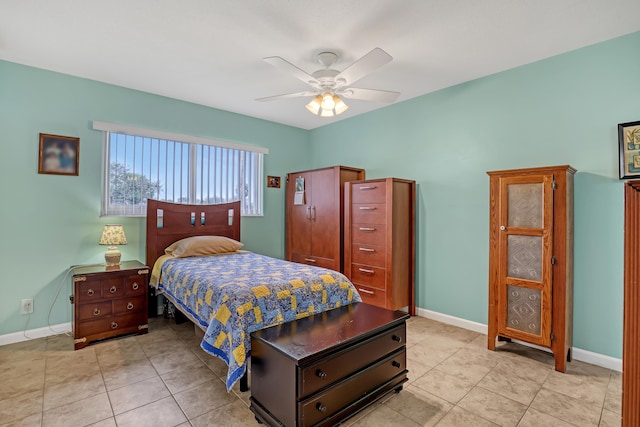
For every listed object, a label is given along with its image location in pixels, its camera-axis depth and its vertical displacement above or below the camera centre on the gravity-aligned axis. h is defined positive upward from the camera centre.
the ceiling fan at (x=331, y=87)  2.35 +1.07
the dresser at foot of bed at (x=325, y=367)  1.63 -0.87
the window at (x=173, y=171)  3.46 +0.53
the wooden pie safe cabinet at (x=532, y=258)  2.43 -0.33
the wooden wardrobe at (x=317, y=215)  4.09 +0.00
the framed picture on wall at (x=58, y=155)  3.05 +0.57
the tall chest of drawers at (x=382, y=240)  3.49 -0.29
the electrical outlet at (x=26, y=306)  2.97 -0.89
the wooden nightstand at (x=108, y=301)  2.77 -0.82
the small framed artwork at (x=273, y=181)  4.78 +0.50
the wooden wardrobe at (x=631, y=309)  0.92 -0.27
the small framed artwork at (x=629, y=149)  2.36 +0.53
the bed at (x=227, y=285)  1.98 -0.53
